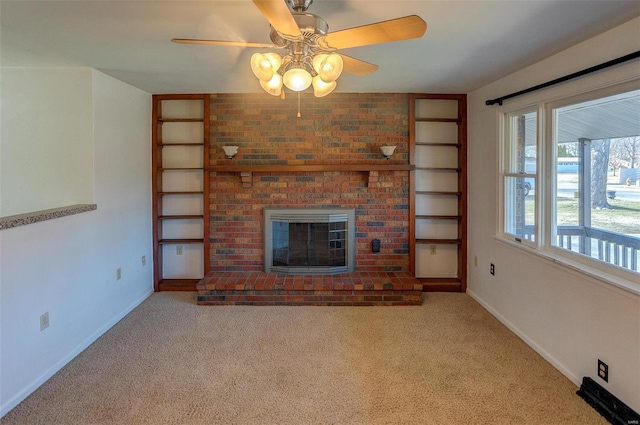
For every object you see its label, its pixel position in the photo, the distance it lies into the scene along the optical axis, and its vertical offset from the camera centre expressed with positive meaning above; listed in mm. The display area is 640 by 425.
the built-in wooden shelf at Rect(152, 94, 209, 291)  4066 +169
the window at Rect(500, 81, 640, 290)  2062 +166
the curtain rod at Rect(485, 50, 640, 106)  1912 +844
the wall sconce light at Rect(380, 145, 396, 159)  3814 +594
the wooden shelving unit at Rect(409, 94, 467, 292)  4051 +154
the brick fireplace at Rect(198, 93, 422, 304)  4004 +368
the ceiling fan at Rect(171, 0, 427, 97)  1399 +725
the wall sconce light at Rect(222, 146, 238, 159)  3850 +599
